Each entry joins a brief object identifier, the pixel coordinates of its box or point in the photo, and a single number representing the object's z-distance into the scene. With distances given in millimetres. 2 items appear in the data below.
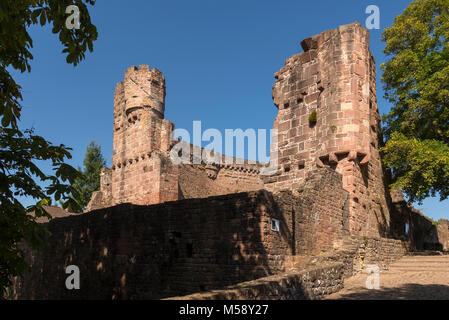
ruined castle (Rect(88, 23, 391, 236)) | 15547
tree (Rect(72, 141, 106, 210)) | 41516
